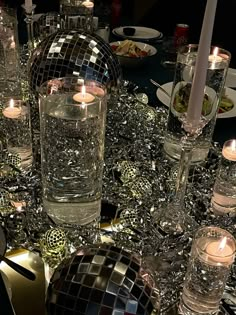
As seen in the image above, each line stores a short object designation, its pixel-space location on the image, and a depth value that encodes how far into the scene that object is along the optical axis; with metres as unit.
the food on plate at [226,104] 0.95
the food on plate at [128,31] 1.39
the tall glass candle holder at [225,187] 0.67
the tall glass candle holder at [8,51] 0.90
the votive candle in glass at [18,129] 0.73
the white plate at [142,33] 1.38
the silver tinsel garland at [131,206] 0.57
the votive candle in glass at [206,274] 0.49
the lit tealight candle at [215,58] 0.74
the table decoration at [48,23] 0.99
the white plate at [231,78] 1.11
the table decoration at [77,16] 0.86
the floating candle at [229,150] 0.68
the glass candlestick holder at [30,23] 0.97
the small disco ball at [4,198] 0.65
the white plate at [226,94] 0.92
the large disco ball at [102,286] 0.44
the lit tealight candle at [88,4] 0.93
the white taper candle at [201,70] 0.49
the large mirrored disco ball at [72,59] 0.70
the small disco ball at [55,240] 0.56
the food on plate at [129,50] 1.17
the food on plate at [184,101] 0.73
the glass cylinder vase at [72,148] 0.57
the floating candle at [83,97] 0.60
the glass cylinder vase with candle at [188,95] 0.73
